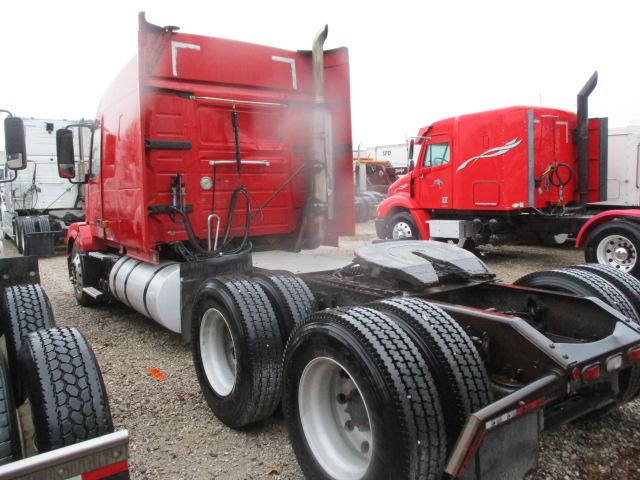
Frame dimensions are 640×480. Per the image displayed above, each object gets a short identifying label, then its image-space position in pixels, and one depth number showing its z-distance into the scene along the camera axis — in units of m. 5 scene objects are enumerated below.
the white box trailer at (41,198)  12.45
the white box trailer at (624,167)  10.34
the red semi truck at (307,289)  2.17
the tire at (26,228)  12.30
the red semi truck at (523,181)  9.17
